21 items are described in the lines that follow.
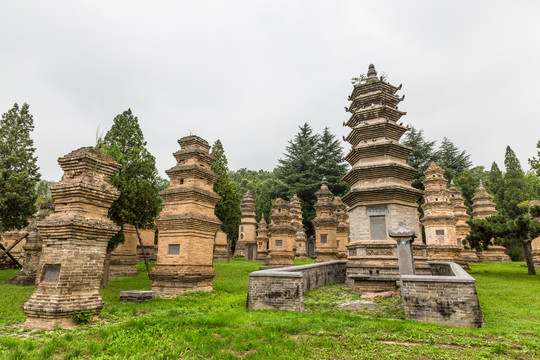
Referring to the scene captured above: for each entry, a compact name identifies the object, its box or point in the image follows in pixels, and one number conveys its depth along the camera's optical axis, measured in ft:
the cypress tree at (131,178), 54.65
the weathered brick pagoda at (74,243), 26.17
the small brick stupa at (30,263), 55.16
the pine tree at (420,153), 173.17
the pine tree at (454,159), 188.34
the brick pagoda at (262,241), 123.65
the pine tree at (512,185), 141.69
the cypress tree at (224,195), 91.09
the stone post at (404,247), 36.95
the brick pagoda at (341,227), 100.34
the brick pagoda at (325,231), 92.89
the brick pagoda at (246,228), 143.23
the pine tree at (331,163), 169.37
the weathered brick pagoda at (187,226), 46.24
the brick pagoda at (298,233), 133.64
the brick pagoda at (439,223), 85.61
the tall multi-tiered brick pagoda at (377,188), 47.32
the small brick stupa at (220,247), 120.61
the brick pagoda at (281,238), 92.43
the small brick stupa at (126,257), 66.23
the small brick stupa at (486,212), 114.62
